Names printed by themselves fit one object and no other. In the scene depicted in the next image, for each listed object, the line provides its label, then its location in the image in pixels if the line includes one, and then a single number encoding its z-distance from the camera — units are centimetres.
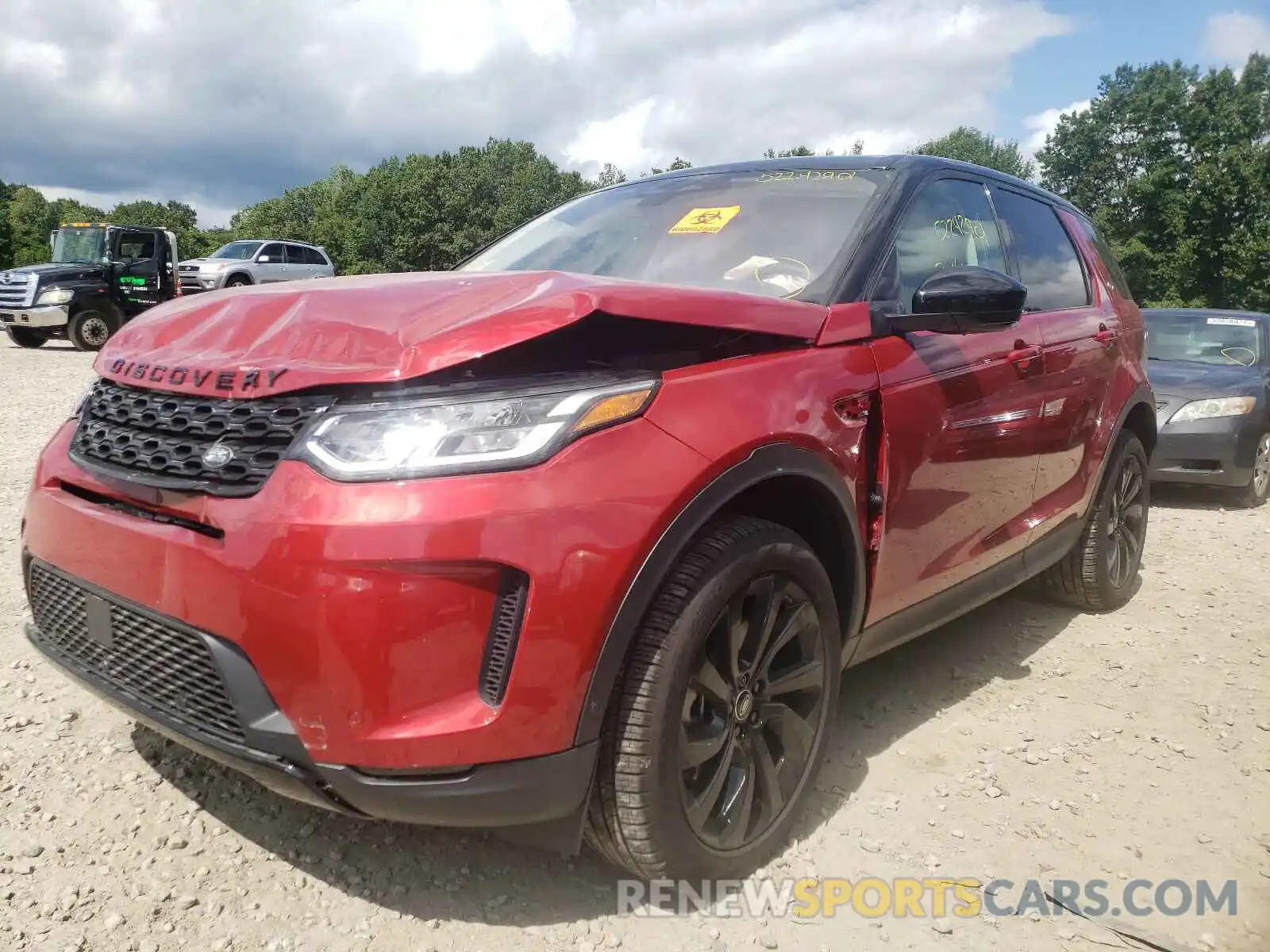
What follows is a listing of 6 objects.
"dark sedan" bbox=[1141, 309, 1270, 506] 676
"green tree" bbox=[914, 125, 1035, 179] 6606
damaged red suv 165
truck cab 1484
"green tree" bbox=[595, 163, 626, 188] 7265
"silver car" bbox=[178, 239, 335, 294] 2056
